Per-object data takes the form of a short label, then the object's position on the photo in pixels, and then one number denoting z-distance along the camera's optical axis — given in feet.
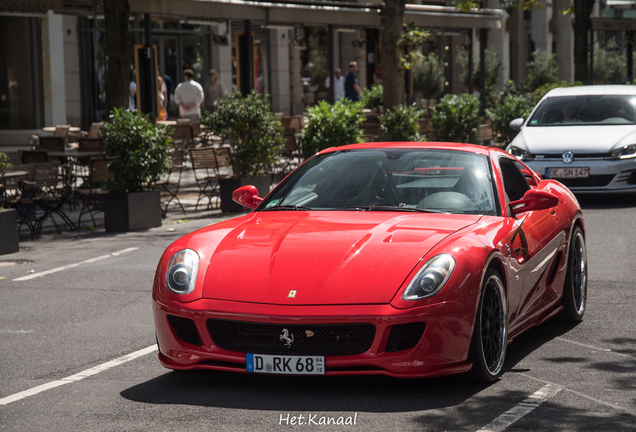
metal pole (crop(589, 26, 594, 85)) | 105.83
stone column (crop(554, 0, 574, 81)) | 185.16
